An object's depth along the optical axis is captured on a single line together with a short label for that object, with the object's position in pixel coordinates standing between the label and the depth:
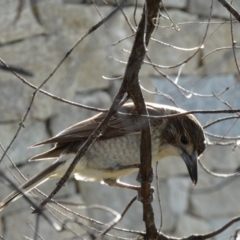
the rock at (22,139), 9.14
